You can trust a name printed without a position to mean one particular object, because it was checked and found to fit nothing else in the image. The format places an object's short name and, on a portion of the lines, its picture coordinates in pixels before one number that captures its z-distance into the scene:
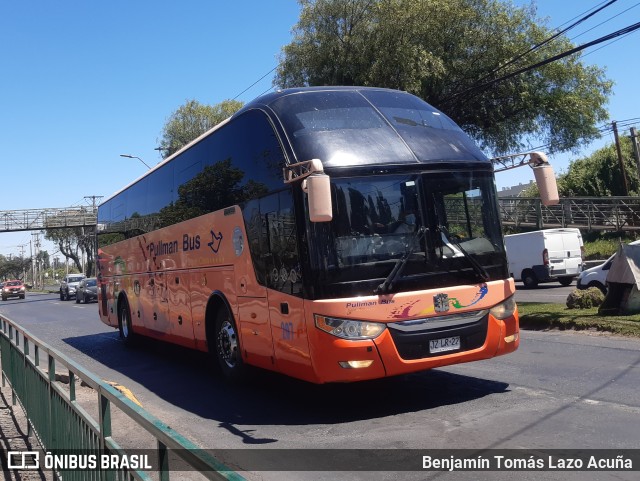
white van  24.70
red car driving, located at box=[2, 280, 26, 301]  60.50
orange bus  6.74
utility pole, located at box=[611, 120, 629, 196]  39.72
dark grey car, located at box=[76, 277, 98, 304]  39.47
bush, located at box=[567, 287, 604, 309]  14.20
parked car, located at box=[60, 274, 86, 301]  47.66
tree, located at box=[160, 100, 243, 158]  48.72
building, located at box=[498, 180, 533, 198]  124.80
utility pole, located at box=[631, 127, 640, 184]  38.28
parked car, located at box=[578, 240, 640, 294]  18.69
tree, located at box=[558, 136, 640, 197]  44.47
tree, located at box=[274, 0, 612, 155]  20.30
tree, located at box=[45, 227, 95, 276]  79.44
